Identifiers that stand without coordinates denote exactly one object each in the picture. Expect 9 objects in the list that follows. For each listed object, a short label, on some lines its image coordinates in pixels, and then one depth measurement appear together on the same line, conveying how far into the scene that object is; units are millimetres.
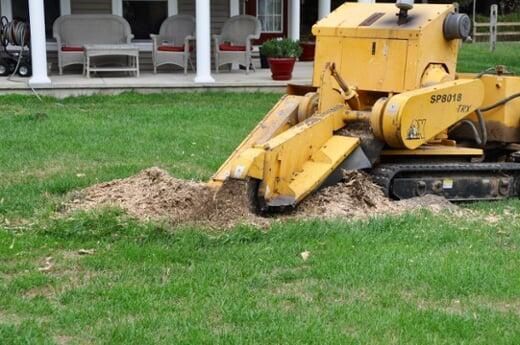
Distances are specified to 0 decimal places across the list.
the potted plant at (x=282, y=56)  15461
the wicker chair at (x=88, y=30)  15772
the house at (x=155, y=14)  13961
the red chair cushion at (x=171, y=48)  16094
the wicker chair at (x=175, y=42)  15952
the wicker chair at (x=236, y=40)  16016
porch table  14883
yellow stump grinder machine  6664
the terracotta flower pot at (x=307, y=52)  19734
